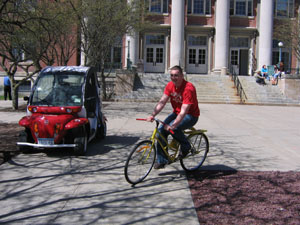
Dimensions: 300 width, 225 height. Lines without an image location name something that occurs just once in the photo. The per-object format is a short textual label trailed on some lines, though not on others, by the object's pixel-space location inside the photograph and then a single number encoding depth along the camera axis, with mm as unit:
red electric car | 6648
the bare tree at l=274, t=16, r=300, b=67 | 26516
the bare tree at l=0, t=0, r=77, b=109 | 12383
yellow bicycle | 5086
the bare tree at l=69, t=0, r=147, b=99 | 15859
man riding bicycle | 5168
